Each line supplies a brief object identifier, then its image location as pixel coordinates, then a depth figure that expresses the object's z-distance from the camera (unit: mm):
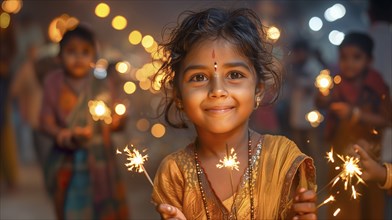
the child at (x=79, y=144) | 3367
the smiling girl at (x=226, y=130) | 1569
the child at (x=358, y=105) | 2869
